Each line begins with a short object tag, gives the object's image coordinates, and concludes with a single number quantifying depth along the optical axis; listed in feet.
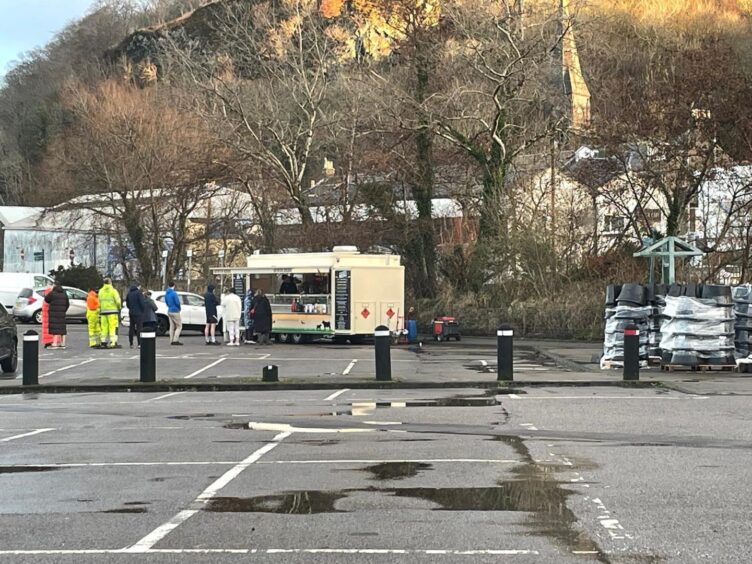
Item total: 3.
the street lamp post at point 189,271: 157.46
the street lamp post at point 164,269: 164.72
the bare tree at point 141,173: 166.81
